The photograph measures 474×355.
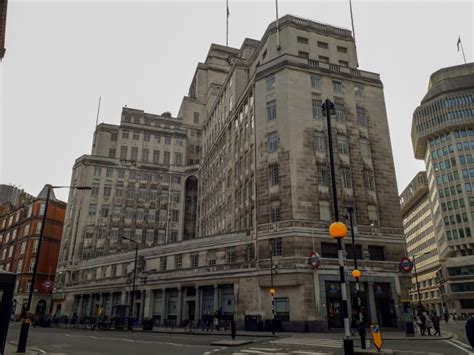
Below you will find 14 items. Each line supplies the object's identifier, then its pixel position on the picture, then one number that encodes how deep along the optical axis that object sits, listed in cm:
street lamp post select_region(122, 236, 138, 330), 3689
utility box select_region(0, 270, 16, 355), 1341
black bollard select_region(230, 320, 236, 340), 2417
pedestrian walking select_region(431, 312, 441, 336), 2735
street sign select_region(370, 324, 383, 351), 1580
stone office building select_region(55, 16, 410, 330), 3597
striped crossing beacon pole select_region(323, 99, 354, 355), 1109
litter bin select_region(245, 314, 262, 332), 3334
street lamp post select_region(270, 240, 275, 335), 3222
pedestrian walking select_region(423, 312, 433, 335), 2811
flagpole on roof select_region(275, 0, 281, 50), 4721
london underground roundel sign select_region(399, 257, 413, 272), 2995
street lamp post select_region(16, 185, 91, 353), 1627
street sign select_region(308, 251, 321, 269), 3347
